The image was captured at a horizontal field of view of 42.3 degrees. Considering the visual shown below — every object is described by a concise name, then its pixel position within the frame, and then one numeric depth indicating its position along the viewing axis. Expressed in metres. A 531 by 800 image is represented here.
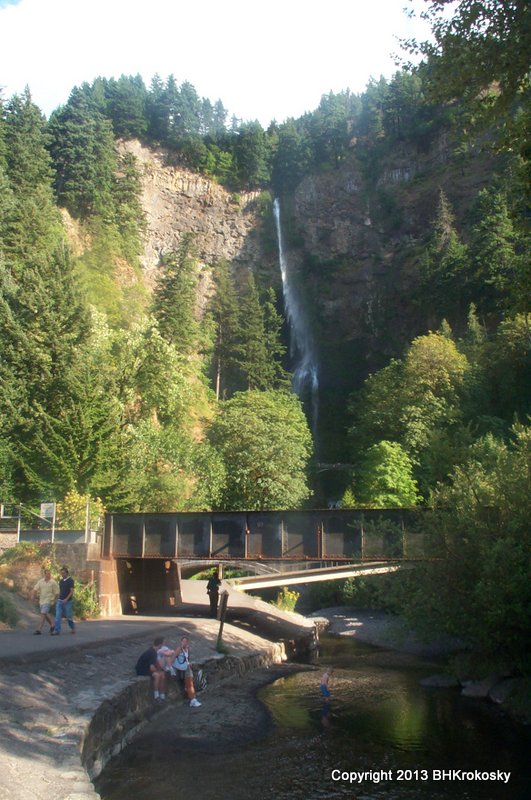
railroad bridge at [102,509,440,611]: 28.06
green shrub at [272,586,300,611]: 40.66
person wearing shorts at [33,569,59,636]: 20.19
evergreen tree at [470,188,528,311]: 58.19
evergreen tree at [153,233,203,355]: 59.69
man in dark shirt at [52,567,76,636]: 20.72
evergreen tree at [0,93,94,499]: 36.84
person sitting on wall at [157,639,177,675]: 18.96
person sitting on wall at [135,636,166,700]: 18.15
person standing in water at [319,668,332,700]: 21.11
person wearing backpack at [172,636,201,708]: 19.84
